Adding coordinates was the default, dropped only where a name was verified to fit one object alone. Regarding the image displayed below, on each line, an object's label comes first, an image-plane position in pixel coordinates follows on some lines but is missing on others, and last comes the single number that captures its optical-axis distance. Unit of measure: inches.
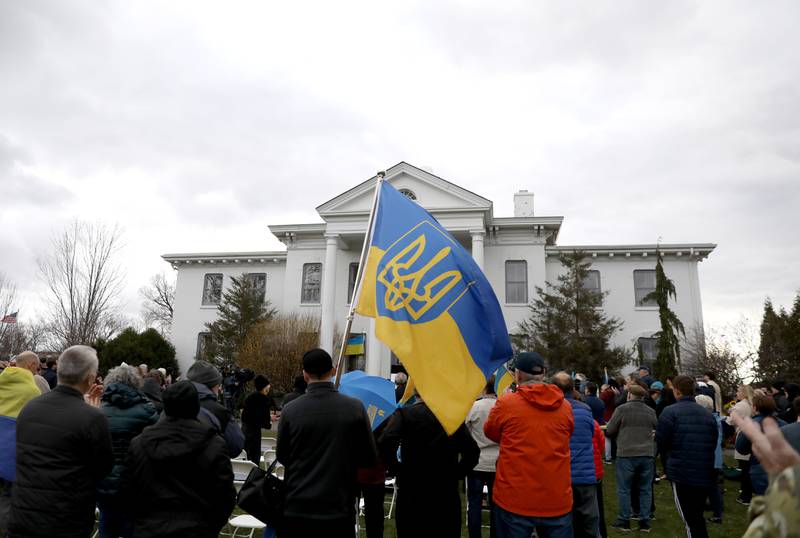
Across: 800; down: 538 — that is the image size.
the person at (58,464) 141.6
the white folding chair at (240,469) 273.3
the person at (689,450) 231.1
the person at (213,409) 170.7
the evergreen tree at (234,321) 1166.3
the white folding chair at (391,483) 336.3
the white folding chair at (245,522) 241.8
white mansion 1083.9
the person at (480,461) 248.1
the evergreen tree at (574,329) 959.6
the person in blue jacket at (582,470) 220.8
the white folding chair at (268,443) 422.6
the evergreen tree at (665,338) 863.1
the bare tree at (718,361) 812.0
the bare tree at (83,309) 998.4
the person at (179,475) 138.6
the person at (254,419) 374.9
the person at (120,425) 166.2
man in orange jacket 172.4
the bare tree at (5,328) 1391.5
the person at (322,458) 144.2
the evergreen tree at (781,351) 789.9
